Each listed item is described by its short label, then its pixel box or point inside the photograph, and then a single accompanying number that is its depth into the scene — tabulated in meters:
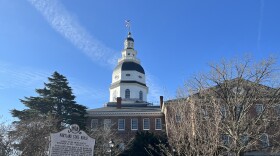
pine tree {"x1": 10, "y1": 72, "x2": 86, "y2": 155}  21.75
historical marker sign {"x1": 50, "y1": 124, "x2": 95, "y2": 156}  7.30
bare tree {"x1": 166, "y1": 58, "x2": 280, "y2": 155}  13.10
